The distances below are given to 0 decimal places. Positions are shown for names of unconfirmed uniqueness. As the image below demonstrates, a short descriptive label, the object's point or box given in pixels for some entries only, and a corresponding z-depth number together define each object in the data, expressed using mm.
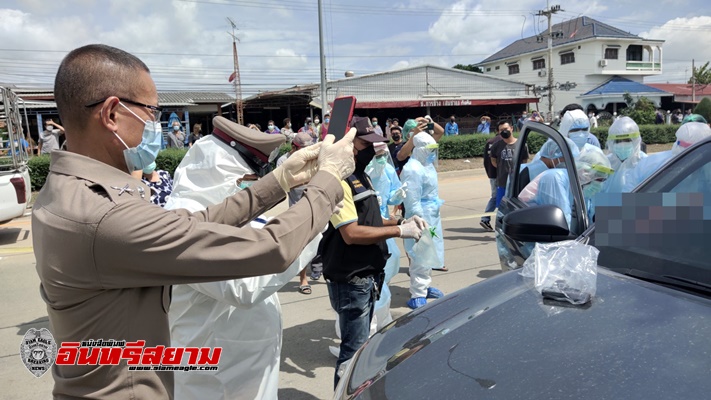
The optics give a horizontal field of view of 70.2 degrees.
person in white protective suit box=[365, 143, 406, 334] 5339
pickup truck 8109
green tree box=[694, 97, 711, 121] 25278
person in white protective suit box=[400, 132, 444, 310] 5234
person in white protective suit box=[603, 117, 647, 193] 5023
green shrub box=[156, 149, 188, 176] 14809
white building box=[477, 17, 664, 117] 58312
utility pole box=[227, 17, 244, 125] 30288
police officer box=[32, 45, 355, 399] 1285
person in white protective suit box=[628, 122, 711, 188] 4770
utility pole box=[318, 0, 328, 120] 19422
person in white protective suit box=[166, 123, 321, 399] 2203
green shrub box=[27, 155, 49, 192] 13688
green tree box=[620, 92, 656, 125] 30127
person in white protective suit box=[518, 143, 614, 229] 3314
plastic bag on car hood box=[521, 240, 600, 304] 1744
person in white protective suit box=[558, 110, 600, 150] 5916
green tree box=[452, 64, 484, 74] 85556
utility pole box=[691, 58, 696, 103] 53188
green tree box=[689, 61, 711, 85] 56000
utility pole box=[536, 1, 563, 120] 44625
